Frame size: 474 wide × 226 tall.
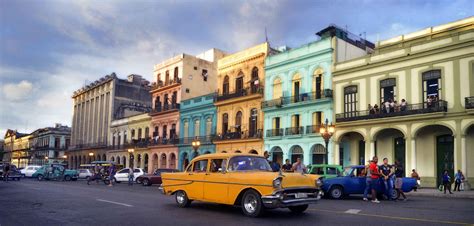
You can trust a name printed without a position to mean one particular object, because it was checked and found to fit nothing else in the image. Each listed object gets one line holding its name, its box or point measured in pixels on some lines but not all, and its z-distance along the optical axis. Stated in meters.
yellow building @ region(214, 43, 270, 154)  40.34
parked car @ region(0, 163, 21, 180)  38.28
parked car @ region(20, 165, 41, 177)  47.94
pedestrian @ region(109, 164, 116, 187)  30.61
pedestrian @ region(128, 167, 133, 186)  32.03
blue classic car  18.23
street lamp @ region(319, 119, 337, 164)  24.87
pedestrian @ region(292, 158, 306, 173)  17.74
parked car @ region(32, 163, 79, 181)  40.56
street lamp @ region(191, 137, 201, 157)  37.33
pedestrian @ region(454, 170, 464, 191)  24.54
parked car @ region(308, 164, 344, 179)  19.36
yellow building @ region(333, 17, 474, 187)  26.61
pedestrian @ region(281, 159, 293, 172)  18.86
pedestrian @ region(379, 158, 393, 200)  16.72
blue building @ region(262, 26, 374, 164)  34.38
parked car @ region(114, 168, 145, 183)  37.62
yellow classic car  10.21
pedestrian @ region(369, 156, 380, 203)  15.97
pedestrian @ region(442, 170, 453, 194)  22.88
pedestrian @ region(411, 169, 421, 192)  26.02
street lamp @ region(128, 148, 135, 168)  54.56
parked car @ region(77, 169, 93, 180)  47.05
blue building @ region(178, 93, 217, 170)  45.81
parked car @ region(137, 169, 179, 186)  32.44
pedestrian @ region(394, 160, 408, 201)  17.59
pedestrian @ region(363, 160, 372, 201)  16.22
